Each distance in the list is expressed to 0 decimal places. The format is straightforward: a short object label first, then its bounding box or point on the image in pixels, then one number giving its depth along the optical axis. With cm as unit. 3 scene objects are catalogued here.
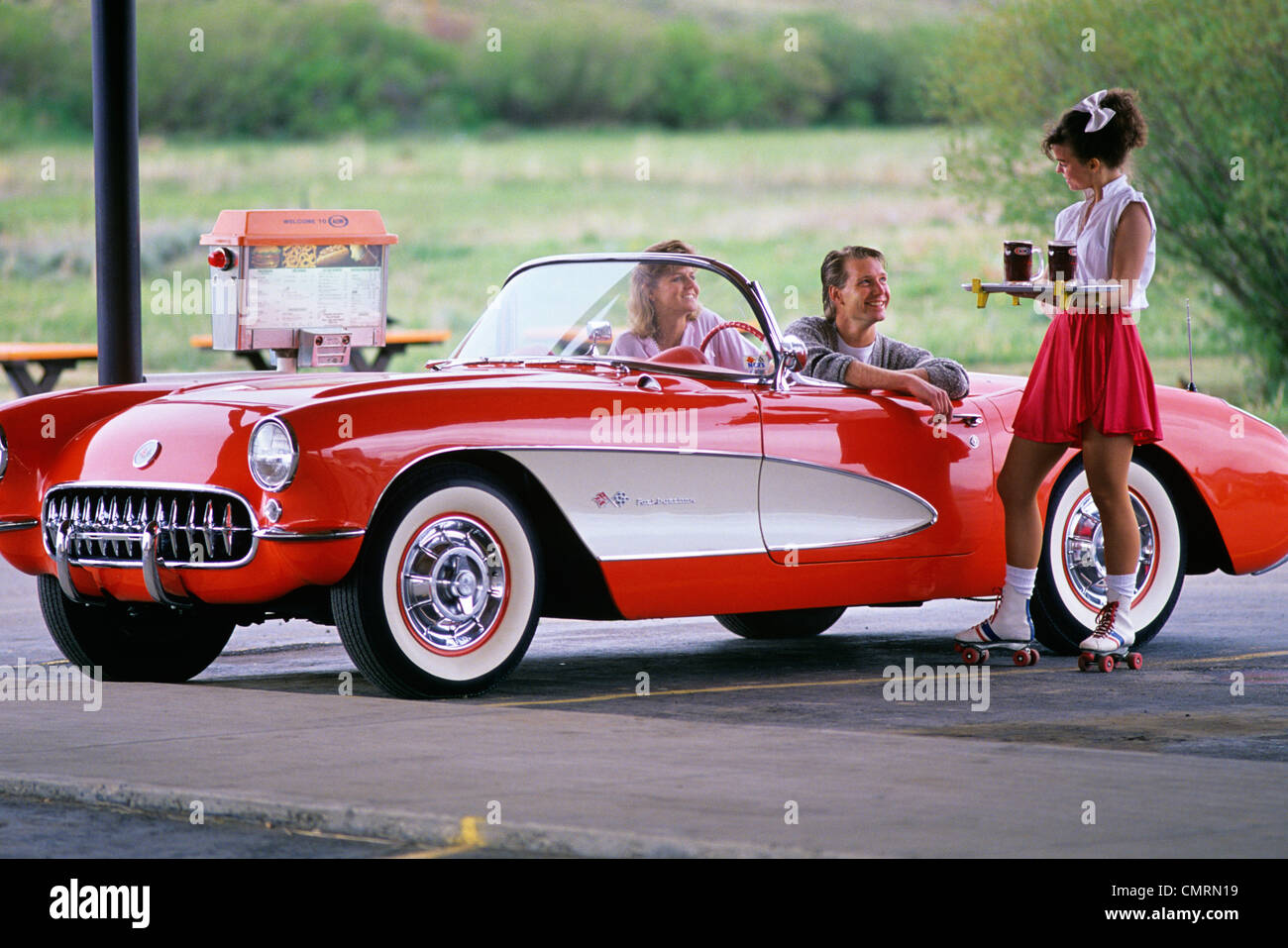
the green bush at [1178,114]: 2147
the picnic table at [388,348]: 1969
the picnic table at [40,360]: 1833
